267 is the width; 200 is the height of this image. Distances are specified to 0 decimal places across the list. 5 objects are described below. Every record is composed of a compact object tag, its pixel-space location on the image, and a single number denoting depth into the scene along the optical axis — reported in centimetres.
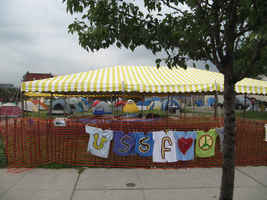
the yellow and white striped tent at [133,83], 714
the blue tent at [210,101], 3583
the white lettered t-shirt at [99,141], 540
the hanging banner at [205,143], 564
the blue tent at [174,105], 2361
